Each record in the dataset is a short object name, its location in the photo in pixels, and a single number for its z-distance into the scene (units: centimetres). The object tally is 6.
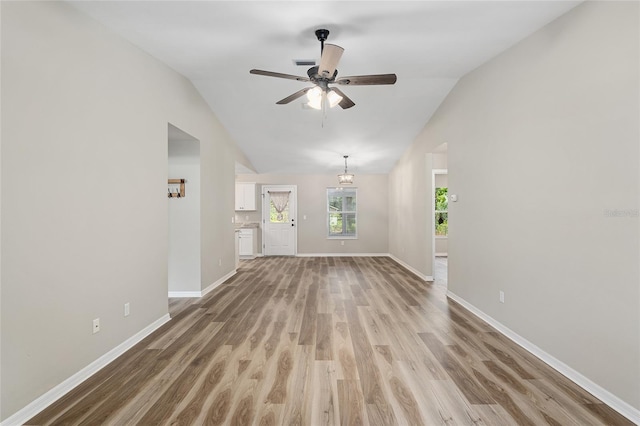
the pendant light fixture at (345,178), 755
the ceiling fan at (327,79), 248
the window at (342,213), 900
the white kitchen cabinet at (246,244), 859
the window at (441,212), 919
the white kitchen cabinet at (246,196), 890
